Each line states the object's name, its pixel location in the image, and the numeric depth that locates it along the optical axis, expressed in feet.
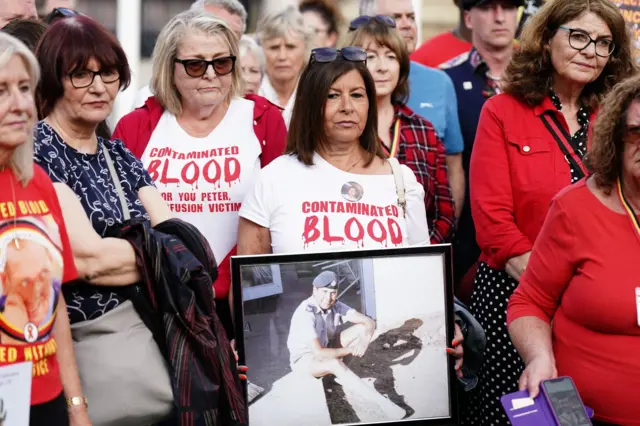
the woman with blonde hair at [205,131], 33.19
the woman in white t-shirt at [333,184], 31.07
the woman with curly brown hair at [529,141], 33.76
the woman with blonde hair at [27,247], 21.90
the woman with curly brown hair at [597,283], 25.35
